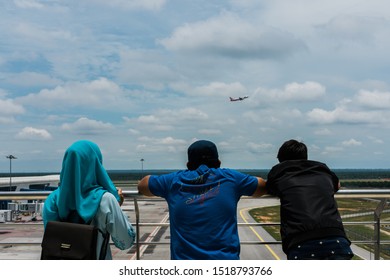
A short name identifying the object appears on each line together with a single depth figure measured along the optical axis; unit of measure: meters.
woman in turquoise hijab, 2.67
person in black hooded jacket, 2.78
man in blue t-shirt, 2.75
